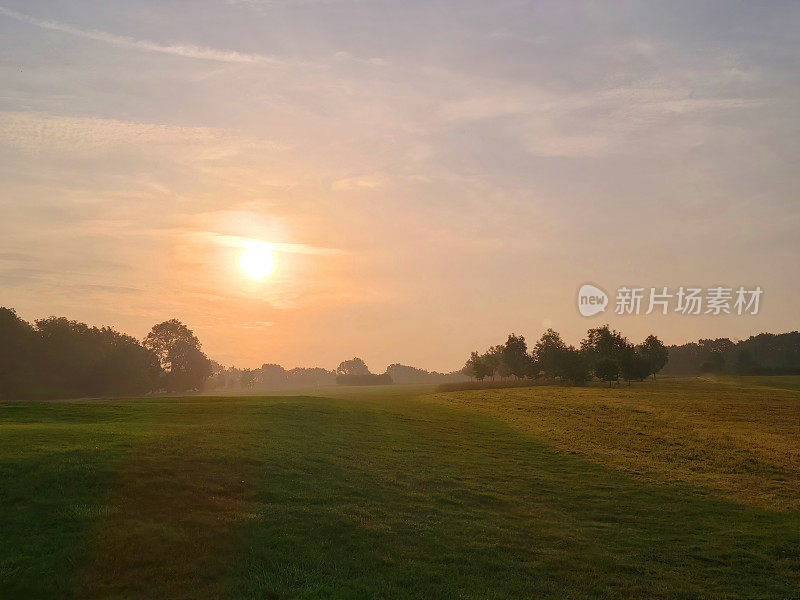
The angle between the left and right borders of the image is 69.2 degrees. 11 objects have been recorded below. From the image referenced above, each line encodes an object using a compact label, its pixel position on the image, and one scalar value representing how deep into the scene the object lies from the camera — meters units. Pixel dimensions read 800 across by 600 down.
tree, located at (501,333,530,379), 138.50
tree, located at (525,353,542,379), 137.75
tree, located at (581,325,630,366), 117.02
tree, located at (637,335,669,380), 125.75
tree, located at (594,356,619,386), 108.25
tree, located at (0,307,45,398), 104.19
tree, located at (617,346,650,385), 112.81
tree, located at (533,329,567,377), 122.06
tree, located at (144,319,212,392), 163.75
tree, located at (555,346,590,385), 115.00
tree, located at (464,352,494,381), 146.79
